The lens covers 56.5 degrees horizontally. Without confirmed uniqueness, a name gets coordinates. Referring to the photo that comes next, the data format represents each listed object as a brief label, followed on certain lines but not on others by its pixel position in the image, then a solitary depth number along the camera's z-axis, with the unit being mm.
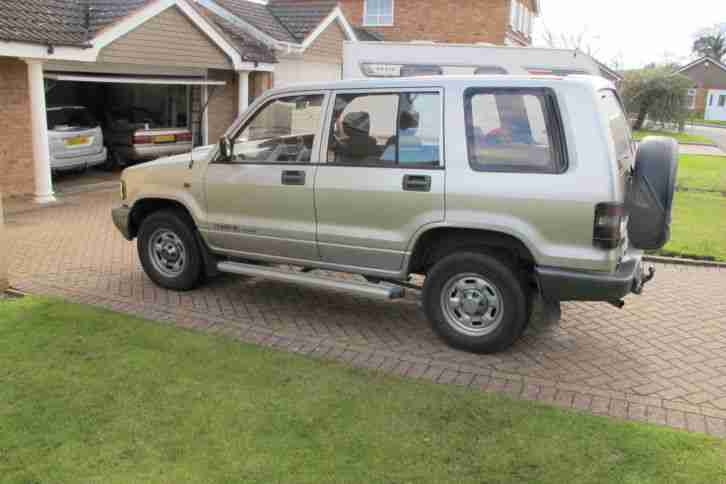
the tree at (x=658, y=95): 43000
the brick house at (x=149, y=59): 11625
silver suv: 4754
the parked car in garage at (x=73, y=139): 13812
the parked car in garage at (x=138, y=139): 15539
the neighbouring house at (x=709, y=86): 68688
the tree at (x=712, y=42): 97462
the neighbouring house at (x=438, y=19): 24781
